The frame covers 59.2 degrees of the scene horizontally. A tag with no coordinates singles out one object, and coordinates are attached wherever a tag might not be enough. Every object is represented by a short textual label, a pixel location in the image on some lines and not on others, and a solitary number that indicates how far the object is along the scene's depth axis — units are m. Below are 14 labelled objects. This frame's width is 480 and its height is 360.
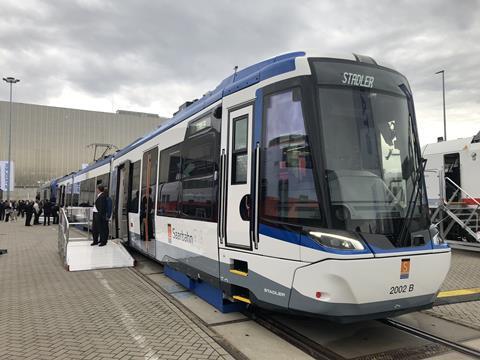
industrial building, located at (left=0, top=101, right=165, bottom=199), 66.81
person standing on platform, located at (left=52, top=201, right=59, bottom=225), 28.89
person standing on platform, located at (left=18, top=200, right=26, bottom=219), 39.90
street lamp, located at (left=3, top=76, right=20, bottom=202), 38.09
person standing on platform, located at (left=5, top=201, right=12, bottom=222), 33.00
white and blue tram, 4.20
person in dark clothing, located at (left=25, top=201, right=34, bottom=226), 26.08
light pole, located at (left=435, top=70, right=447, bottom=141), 28.41
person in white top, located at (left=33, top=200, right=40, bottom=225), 27.51
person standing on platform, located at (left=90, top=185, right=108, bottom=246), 11.34
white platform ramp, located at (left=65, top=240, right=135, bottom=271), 9.77
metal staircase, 12.36
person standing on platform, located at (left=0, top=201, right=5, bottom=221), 33.49
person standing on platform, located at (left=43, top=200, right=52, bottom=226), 26.91
